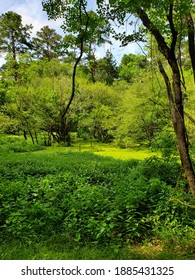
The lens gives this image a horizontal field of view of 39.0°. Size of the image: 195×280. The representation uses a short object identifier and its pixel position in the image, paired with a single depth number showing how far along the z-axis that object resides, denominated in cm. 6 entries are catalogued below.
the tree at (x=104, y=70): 3853
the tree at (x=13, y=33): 3591
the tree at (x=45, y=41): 4156
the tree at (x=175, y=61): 466
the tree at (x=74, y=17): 580
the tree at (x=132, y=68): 2134
